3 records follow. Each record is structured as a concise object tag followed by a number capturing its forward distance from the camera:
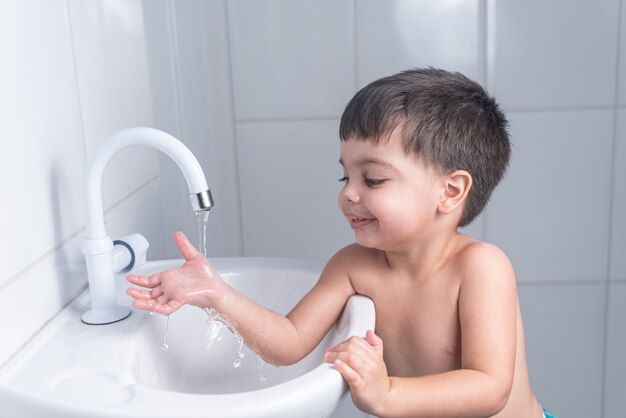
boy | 0.87
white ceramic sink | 0.62
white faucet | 0.76
